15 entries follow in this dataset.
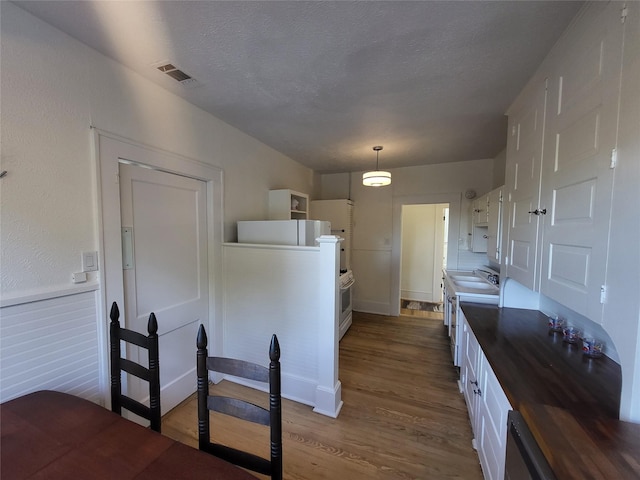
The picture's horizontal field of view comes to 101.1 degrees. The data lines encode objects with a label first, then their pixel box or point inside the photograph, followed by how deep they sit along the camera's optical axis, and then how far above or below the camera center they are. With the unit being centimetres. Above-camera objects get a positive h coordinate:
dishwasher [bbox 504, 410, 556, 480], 70 -66
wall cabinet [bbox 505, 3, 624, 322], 101 +31
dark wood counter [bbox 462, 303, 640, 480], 77 -68
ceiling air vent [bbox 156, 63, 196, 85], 169 +102
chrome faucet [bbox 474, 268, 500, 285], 308 -58
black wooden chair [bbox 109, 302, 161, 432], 121 -70
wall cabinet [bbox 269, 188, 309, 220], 329 +29
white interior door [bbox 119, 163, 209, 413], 186 -31
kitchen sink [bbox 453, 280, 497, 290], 290 -66
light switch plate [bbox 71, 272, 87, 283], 149 -30
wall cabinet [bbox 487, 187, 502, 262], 240 +5
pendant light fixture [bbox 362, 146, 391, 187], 296 +56
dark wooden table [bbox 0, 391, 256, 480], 85 -80
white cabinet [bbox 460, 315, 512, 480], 122 -103
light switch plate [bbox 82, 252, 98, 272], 154 -22
